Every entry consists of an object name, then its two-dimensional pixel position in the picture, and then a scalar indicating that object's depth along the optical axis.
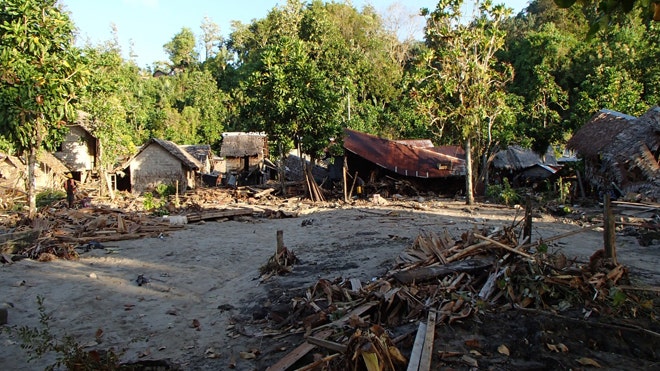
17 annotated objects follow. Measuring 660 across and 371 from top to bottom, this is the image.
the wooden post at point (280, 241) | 9.57
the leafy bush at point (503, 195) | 19.05
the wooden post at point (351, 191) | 23.03
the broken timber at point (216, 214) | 17.30
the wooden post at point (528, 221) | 7.40
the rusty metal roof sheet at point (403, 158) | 23.39
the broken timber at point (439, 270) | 6.43
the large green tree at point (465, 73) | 18.20
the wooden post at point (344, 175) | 22.51
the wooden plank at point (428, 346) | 4.43
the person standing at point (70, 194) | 19.81
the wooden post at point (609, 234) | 6.73
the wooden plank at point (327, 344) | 4.70
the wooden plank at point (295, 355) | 4.86
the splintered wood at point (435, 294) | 5.00
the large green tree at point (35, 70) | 13.57
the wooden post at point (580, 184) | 20.33
